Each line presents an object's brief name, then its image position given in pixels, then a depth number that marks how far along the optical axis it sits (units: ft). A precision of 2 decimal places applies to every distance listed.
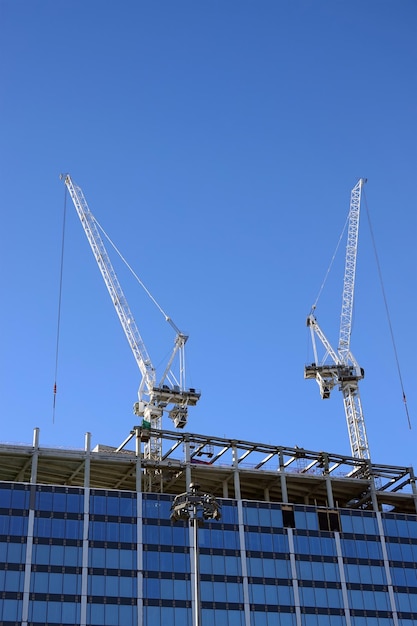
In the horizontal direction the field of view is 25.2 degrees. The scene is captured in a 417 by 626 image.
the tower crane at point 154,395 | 512.63
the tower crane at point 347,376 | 518.78
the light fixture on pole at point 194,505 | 213.05
